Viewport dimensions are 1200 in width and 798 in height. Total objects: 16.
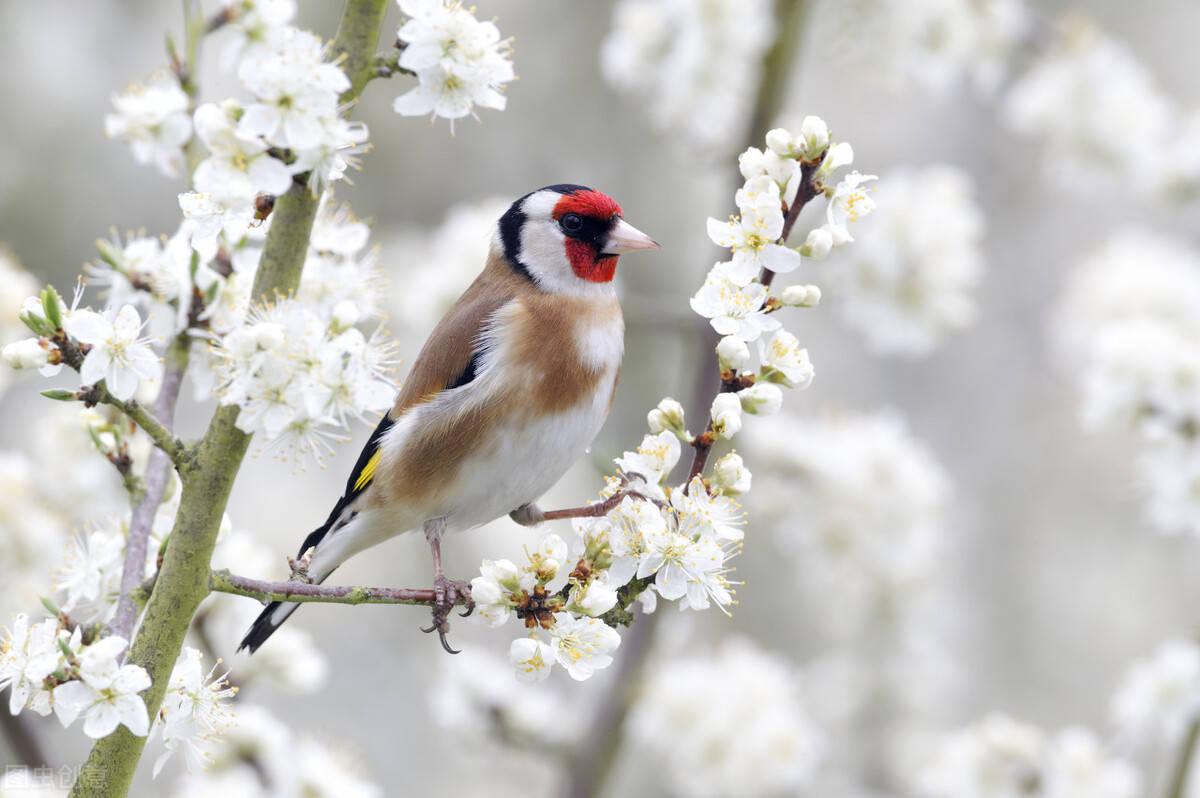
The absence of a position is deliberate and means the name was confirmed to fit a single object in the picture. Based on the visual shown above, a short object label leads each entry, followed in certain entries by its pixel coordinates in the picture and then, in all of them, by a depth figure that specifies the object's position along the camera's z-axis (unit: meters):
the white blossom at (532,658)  4.21
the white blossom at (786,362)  4.22
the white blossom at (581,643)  4.21
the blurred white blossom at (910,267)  5.73
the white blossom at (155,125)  4.30
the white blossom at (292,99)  4.21
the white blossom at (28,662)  4.21
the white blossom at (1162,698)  4.45
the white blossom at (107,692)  4.21
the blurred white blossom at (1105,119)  6.30
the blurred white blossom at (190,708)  4.23
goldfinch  4.32
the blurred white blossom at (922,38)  5.47
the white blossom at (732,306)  4.21
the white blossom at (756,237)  4.21
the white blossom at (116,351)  4.22
